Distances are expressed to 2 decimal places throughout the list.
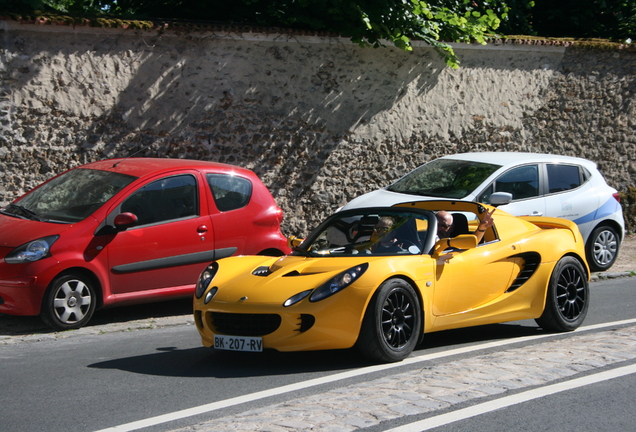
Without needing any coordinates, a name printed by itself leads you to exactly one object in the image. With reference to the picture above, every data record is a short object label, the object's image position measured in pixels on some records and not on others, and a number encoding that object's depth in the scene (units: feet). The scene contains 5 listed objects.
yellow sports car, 41.09
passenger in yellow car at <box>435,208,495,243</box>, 49.32
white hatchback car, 75.65
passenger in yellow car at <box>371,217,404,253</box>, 45.89
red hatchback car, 52.61
